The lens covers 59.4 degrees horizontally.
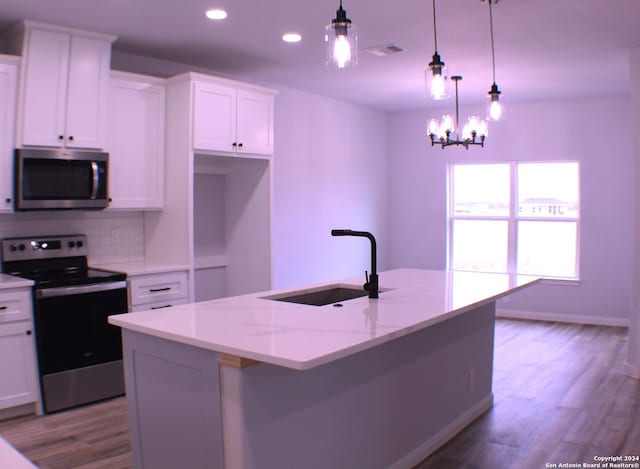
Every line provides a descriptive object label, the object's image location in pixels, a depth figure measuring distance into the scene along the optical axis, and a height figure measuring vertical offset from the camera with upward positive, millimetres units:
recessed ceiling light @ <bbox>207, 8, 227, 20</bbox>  3486 +1359
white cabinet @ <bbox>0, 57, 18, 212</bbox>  3580 +670
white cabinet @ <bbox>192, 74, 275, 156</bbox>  4289 +895
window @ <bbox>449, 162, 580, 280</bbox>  6645 +132
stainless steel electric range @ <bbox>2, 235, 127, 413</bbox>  3611 -608
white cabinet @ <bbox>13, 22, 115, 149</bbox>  3637 +955
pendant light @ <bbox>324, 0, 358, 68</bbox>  2262 +758
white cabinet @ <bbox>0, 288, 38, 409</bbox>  3463 -771
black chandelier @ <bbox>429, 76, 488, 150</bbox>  4395 +795
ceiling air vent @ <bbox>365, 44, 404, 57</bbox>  4020 +1310
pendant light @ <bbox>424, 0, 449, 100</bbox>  2818 +744
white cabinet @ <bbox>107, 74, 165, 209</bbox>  4148 +654
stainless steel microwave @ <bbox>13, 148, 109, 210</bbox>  3639 +332
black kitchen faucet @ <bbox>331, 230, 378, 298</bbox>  2771 -238
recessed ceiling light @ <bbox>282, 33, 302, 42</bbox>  4004 +1387
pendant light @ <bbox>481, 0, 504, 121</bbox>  3461 +757
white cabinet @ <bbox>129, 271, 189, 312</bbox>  4012 -459
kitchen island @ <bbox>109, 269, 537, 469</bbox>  1992 -633
